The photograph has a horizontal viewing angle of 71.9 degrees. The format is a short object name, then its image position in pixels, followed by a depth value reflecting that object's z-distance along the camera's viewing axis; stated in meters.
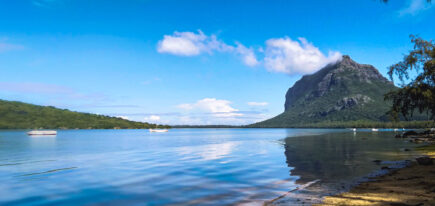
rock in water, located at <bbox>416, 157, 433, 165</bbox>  25.84
